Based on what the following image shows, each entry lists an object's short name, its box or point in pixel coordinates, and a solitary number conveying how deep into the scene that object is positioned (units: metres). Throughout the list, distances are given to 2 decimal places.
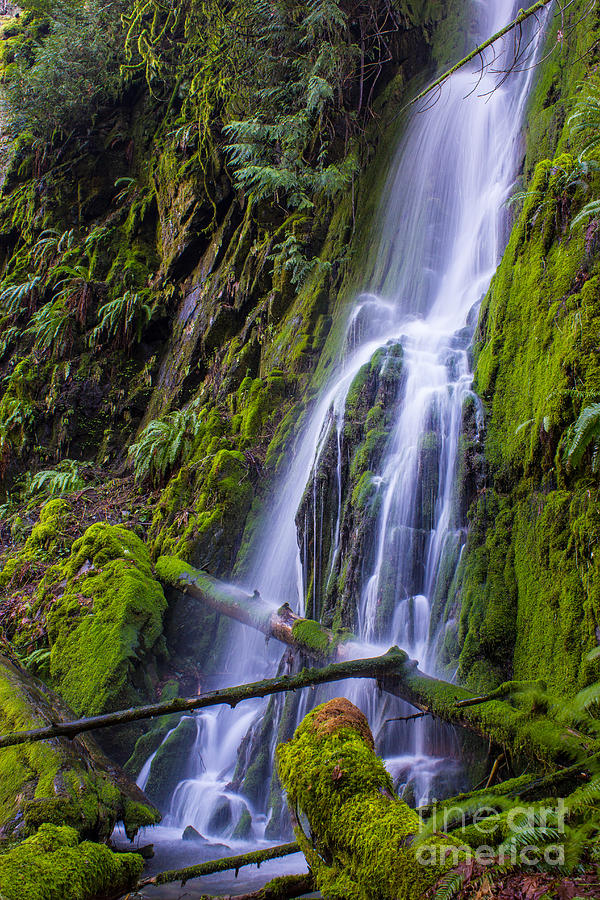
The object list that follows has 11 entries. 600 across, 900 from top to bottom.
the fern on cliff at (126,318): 12.42
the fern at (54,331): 13.12
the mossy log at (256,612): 4.30
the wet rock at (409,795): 3.36
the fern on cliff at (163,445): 8.95
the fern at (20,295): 14.62
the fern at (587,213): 3.79
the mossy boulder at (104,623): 5.25
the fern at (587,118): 4.95
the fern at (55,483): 10.36
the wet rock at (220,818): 4.32
